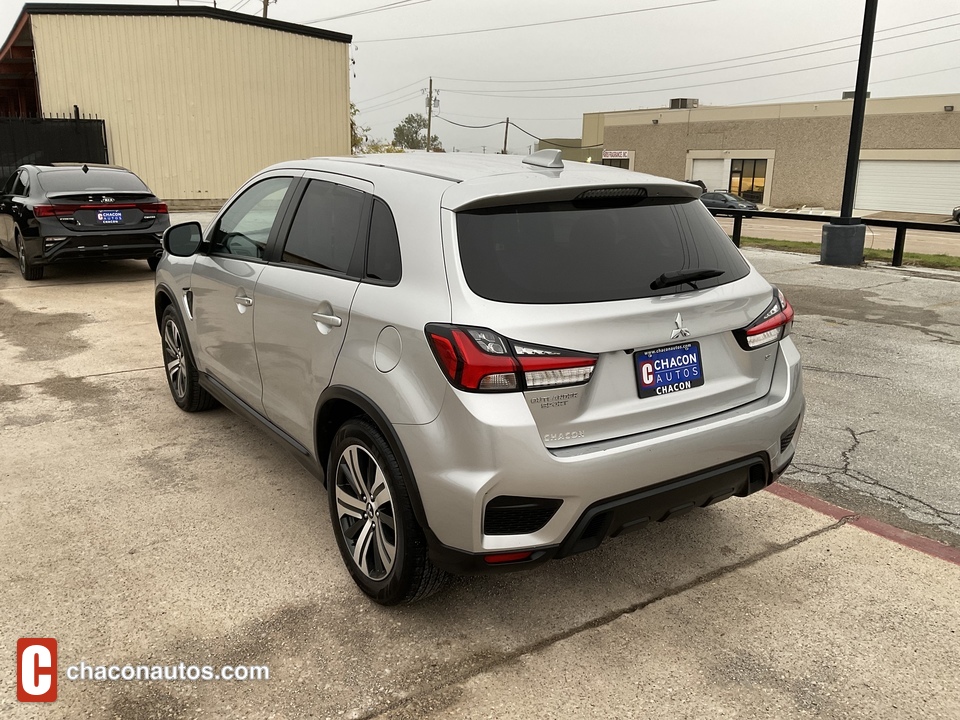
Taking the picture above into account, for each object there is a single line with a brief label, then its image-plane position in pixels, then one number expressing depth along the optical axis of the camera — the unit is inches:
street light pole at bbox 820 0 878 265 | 503.2
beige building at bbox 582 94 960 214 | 1791.3
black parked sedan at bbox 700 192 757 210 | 1417.3
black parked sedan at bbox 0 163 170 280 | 391.5
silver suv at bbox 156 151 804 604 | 101.5
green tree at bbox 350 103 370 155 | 2354.7
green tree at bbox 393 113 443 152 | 4509.4
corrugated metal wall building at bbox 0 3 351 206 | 798.5
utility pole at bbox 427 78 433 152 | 3016.7
